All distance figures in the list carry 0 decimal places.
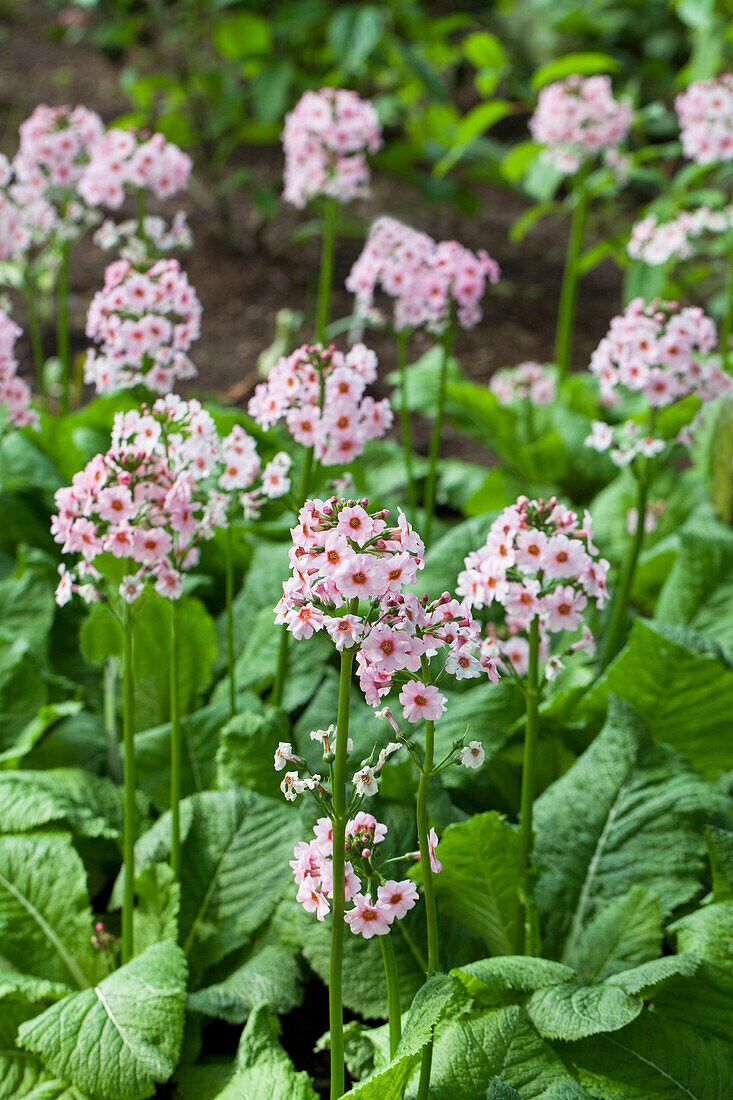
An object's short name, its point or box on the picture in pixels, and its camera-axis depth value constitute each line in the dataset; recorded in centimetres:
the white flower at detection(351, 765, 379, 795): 172
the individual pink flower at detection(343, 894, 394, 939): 173
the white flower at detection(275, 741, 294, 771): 174
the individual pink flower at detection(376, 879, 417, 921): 173
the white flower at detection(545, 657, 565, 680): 183
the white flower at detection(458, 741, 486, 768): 174
